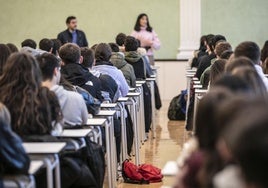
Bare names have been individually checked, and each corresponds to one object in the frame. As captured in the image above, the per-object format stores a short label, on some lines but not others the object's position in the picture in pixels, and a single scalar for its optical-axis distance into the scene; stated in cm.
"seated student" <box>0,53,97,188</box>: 476
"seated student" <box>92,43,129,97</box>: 842
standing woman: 1451
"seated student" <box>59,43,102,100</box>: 691
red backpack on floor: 748
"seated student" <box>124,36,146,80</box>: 1048
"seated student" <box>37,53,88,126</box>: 539
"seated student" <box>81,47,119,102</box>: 756
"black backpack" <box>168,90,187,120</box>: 1246
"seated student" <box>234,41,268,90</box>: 593
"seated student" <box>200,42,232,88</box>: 851
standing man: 1409
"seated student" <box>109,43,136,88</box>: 953
